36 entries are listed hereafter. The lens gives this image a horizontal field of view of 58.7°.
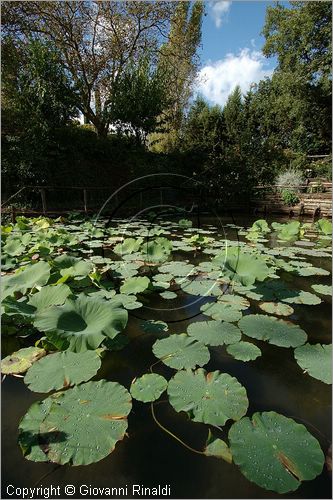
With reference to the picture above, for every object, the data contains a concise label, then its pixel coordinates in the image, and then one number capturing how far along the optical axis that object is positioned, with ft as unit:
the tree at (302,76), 41.50
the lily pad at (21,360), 5.30
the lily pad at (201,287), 8.93
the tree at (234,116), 43.08
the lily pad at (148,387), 4.61
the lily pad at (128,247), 12.79
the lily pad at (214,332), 6.07
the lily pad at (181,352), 5.33
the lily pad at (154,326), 6.83
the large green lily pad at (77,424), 3.57
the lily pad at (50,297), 6.45
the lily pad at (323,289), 8.95
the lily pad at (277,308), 7.48
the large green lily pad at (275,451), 3.34
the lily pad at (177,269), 10.47
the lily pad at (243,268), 7.98
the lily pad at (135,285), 8.11
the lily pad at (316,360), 5.04
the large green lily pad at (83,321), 5.06
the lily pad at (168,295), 8.56
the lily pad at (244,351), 5.57
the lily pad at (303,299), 8.11
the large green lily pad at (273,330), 6.01
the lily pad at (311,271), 10.50
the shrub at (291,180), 35.09
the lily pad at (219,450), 3.78
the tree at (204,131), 42.73
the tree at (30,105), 25.50
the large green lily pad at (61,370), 4.60
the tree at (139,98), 34.94
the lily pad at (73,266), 8.54
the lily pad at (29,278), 7.23
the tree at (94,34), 31.24
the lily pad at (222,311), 7.07
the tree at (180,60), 41.45
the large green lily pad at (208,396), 4.13
